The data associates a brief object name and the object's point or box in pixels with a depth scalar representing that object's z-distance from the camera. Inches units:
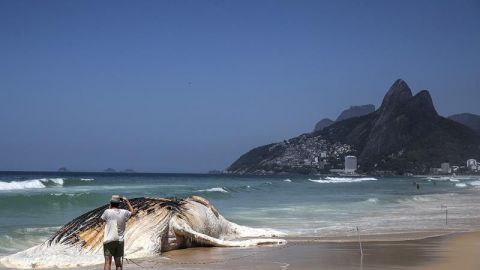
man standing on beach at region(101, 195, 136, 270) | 348.2
